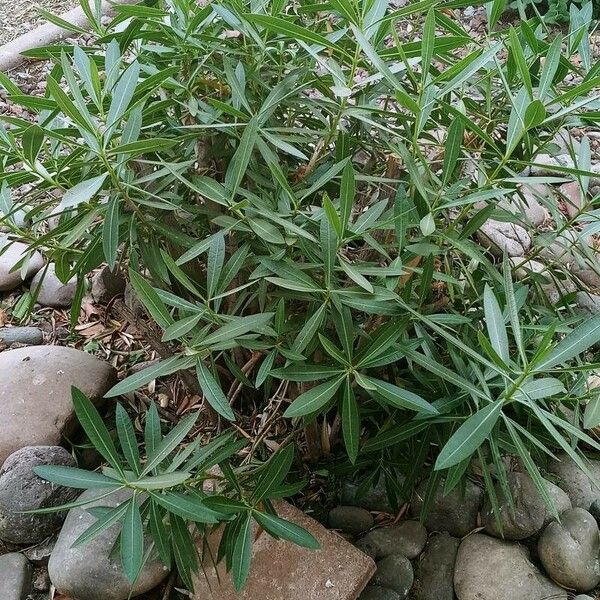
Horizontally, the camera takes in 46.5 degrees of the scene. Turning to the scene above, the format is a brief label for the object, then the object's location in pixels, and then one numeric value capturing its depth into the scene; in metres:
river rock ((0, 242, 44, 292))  1.89
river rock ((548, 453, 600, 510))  1.48
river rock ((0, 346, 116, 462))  1.46
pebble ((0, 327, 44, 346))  1.79
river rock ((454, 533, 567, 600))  1.32
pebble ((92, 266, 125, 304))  1.86
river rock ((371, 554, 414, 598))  1.35
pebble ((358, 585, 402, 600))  1.32
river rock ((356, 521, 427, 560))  1.40
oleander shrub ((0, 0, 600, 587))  0.93
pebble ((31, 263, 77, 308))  1.88
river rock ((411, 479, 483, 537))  1.42
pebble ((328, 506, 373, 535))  1.42
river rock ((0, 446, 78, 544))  1.33
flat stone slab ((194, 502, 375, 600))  1.24
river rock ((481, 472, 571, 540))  1.38
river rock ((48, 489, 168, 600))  1.23
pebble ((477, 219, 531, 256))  1.97
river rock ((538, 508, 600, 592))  1.34
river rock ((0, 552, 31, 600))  1.30
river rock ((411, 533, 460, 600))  1.36
